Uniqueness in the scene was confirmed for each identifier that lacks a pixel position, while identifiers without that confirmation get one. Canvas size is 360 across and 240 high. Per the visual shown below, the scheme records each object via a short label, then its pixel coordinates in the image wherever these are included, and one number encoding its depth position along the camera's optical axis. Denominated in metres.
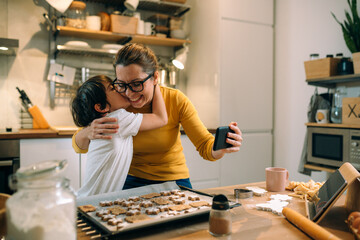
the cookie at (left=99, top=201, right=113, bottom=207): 0.95
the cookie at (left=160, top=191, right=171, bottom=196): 1.06
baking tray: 0.77
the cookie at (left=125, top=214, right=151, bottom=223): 0.82
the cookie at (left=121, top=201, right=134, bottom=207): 0.94
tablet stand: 0.86
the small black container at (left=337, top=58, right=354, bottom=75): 2.36
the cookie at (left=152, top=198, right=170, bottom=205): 0.96
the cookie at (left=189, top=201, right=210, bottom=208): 0.94
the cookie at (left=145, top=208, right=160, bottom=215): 0.87
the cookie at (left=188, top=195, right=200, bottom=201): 1.01
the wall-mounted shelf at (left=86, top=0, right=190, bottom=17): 3.03
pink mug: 1.23
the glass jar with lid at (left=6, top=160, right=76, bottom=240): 0.55
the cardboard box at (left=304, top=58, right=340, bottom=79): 2.44
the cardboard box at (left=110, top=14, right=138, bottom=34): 2.80
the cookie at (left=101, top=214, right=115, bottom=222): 0.83
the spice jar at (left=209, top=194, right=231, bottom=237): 0.77
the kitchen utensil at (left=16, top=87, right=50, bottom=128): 2.79
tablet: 0.85
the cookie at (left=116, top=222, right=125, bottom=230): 0.77
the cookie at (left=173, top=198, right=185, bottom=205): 0.97
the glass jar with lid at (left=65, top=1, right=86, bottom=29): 2.68
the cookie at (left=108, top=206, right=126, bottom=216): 0.87
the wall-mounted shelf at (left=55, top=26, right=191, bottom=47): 2.71
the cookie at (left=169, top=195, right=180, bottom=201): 1.01
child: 1.29
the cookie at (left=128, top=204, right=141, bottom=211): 0.91
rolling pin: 0.72
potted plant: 2.36
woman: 1.36
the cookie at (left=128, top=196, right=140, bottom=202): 1.00
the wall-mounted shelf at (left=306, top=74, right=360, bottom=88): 2.30
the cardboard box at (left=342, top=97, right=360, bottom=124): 2.22
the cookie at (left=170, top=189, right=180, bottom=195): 1.08
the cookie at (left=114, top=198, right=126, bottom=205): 0.97
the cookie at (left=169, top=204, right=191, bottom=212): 0.90
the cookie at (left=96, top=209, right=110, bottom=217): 0.86
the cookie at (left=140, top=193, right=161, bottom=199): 1.03
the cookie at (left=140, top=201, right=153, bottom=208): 0.94
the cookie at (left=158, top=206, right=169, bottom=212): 0.90
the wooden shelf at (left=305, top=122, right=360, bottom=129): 2.22
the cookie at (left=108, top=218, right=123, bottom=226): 0.79
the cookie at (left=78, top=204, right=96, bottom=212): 0.89
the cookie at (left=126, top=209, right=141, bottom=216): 0.87
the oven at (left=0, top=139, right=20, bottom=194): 2.17
